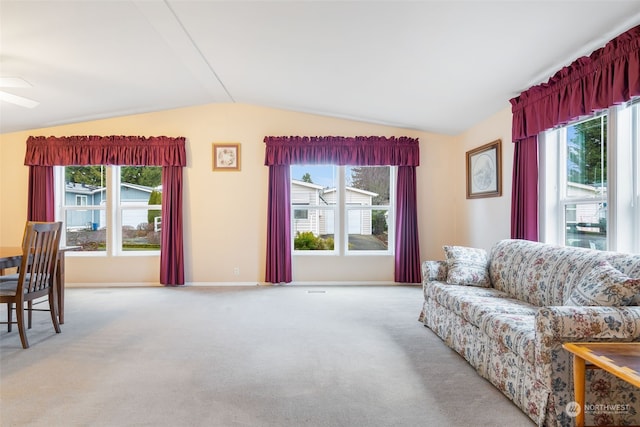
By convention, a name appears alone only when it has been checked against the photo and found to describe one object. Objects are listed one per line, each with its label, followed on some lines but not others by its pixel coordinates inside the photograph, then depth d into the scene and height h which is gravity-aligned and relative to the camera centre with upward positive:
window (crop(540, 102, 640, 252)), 2.60 +0.32
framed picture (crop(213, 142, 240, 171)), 5.28 +0.96
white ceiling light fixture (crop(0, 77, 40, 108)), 2.99 +1.18
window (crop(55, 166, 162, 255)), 5.39 +0.21
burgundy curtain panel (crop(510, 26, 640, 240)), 2.32 +0.96
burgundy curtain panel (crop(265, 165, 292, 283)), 5.16 -0.10
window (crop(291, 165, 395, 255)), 5.45 +0.20
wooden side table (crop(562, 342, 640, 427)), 1.34 -0.59
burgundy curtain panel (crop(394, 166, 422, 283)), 5.23 -0.19
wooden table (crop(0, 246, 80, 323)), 3.01 -0.46
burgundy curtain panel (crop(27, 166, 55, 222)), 5.12 +0.37
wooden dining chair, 2.79 -0.48
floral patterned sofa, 1.73 -0.63
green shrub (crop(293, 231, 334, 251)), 5.46 -0.37
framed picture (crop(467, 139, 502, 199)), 4.15 +0.63
